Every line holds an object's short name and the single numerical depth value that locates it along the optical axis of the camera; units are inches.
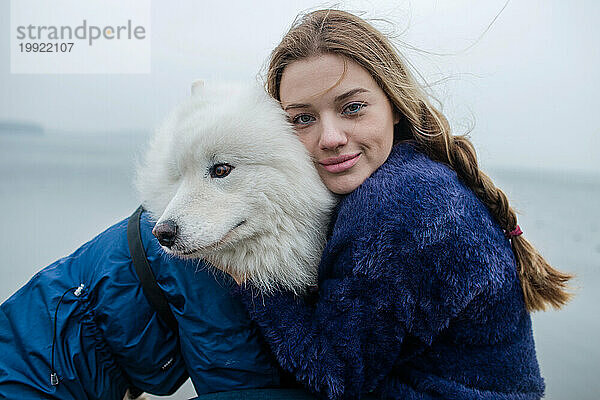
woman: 32.2
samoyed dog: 33.5
